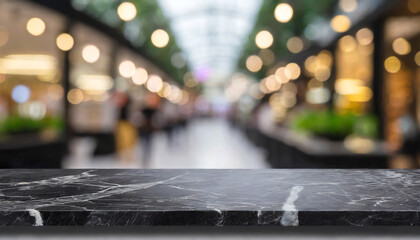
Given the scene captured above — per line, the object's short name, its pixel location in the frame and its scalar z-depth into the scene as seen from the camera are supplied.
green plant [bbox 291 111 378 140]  6.75
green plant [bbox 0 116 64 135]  7.83
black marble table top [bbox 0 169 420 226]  1.82
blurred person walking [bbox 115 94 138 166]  12.05
